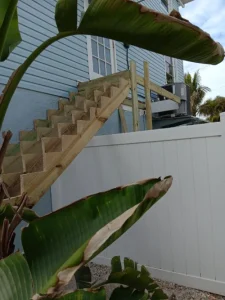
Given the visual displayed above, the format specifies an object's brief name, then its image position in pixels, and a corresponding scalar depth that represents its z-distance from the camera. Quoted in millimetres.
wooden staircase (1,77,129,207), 2994
